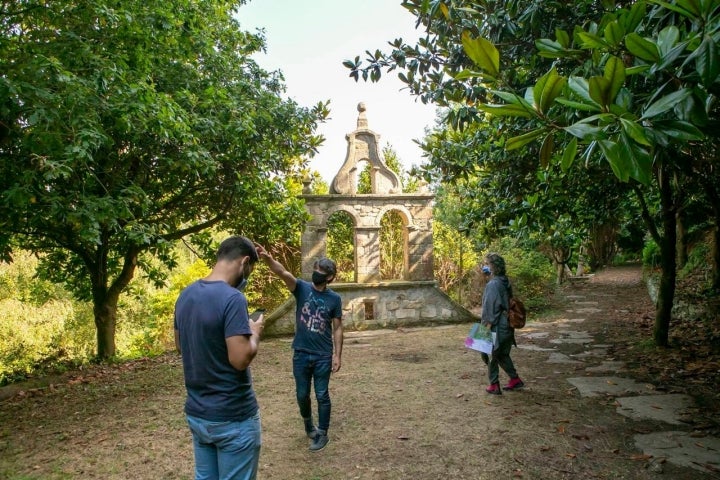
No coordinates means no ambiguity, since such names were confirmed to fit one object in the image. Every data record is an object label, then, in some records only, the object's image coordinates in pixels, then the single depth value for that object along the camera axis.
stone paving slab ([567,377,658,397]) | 4.87
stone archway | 10.75
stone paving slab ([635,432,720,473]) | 3.21
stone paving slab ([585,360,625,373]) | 5.80
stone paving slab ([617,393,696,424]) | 4.12
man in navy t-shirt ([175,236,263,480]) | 2.16
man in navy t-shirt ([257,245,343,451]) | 3.86
